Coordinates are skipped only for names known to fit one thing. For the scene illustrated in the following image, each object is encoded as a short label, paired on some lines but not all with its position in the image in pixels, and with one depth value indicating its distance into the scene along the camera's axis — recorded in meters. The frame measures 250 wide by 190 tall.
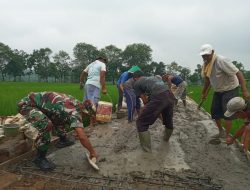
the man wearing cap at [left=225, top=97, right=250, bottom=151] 2.60
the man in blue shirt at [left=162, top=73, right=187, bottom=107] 6.03
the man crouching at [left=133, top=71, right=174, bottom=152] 3.16
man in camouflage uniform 2.50
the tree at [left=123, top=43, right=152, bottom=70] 49.19
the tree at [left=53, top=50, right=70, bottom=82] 46.25
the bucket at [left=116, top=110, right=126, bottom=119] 5.32
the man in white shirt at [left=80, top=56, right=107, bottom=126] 4.44
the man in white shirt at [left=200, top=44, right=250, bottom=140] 3.35
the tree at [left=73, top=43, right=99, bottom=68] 49.96
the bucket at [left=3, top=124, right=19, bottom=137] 2.73
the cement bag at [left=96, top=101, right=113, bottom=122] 4.71
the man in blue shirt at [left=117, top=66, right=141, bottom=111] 4.93
